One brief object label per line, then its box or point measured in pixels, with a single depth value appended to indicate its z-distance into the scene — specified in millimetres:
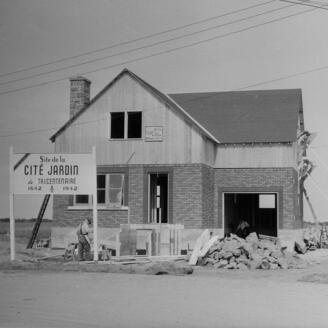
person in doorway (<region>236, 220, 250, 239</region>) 29338
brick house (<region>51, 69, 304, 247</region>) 27031
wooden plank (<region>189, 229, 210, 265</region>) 21109
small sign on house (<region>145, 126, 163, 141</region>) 27375
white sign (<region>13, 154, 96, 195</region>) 20891
